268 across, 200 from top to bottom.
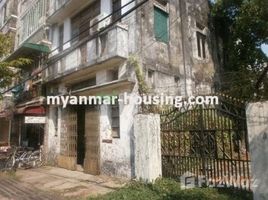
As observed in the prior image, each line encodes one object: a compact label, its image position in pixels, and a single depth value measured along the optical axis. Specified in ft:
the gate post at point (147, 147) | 28.63
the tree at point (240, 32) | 46.92
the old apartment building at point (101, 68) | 34.04
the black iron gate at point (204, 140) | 24.43
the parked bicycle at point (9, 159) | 41.74
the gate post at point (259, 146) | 20.42
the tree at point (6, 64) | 44.68
